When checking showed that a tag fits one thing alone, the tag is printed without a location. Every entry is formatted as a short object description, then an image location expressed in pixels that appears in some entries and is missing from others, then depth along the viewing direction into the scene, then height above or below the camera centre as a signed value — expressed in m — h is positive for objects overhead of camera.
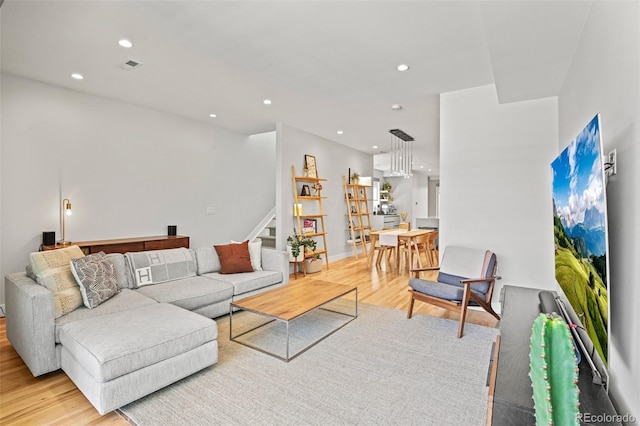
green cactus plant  0.88 -0.48
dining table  5.64 -0.48
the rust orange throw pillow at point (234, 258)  3.84 -0.55
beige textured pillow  2.41 -0.50
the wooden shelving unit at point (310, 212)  5.89 +0.03
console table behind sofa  3.94 -0.39
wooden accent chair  3.07 -0.75
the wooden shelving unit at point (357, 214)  7.46 -0.02
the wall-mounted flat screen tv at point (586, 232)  1.16 -0.09
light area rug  1.86 -1.19
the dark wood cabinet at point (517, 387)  1.16 -0.73
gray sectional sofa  1.87 -0.82
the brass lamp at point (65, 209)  3.98 +0.08
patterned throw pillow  2.56 -0.54
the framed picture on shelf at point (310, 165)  6.16 +0.96
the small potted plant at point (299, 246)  5.51 -0.59
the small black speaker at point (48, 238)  3.81 -0.28
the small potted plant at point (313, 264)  5.88 -0.97
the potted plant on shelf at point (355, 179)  7.68 +0.84
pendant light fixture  5.97 +1.54
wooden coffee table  2.62 -0.82
